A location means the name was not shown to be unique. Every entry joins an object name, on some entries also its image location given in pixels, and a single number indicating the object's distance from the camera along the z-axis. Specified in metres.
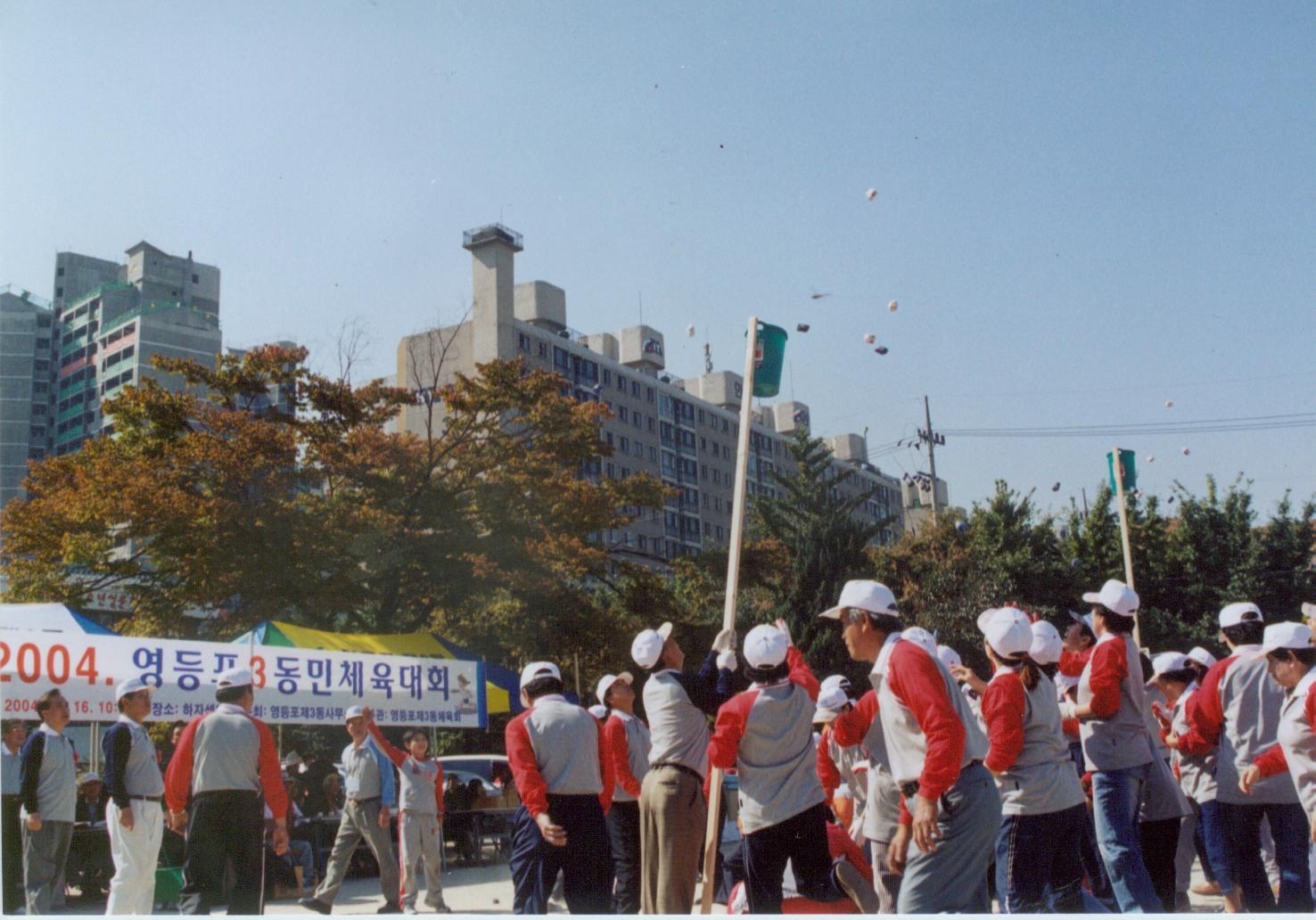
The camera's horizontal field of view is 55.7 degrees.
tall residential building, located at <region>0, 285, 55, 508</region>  94.69
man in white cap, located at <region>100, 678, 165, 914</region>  7.93
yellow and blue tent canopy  14.18
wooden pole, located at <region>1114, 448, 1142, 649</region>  14.31
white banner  10.10
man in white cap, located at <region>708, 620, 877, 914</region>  6.05
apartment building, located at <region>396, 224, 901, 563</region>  74.06
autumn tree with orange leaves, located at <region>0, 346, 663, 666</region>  22.28
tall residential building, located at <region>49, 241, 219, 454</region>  89.88
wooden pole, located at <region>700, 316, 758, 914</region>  6.48
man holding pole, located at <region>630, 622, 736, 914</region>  7.28
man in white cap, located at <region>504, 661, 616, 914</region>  6.99
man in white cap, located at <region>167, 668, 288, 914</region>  7.27
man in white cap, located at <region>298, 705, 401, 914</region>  10.65
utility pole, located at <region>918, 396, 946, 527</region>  51.12
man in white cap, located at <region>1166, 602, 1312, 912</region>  6.12
